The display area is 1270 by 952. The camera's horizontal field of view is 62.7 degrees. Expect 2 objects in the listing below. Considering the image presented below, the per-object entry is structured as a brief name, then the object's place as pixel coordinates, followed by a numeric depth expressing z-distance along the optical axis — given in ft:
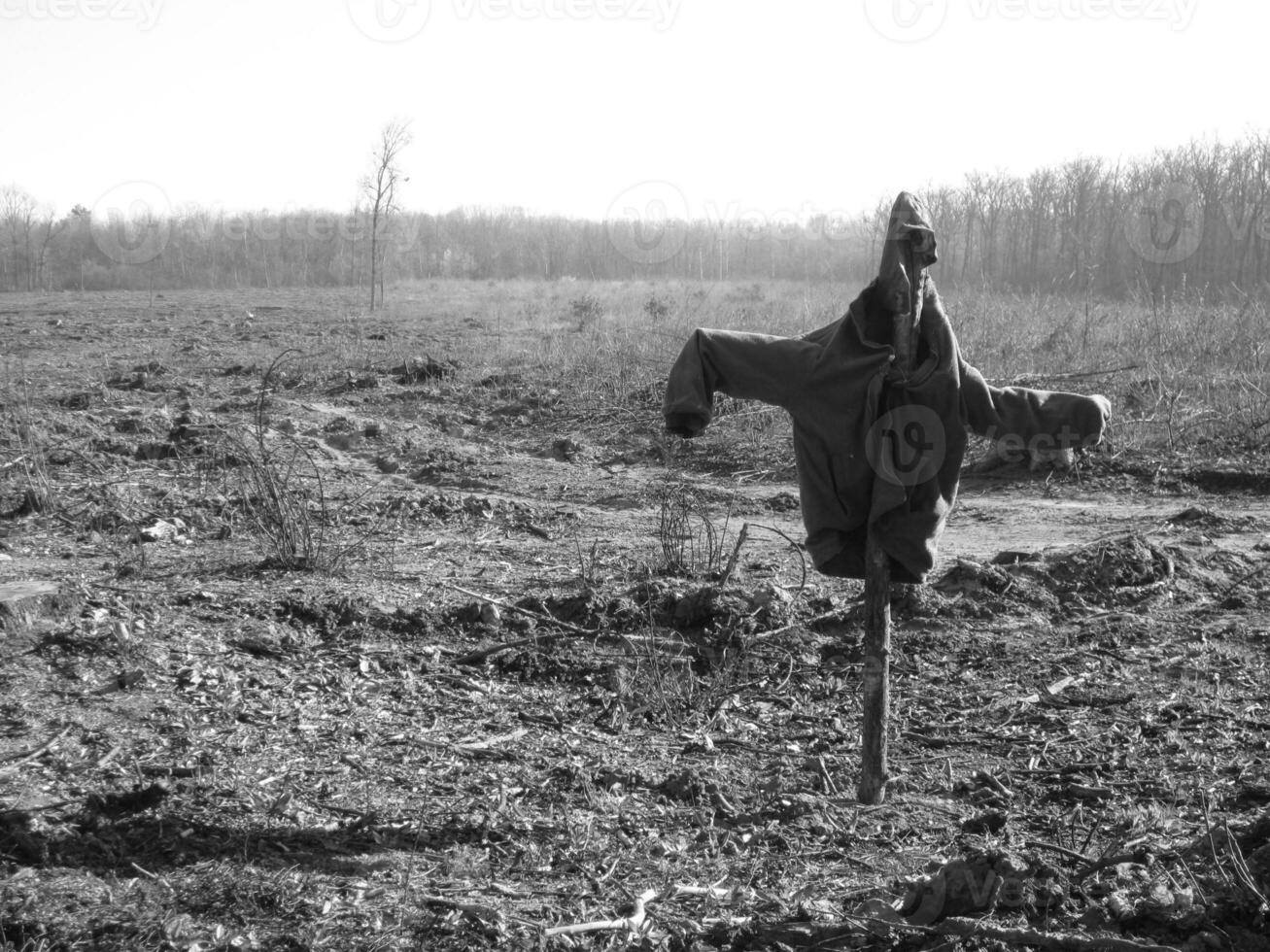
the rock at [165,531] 19.30
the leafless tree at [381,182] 94.07
